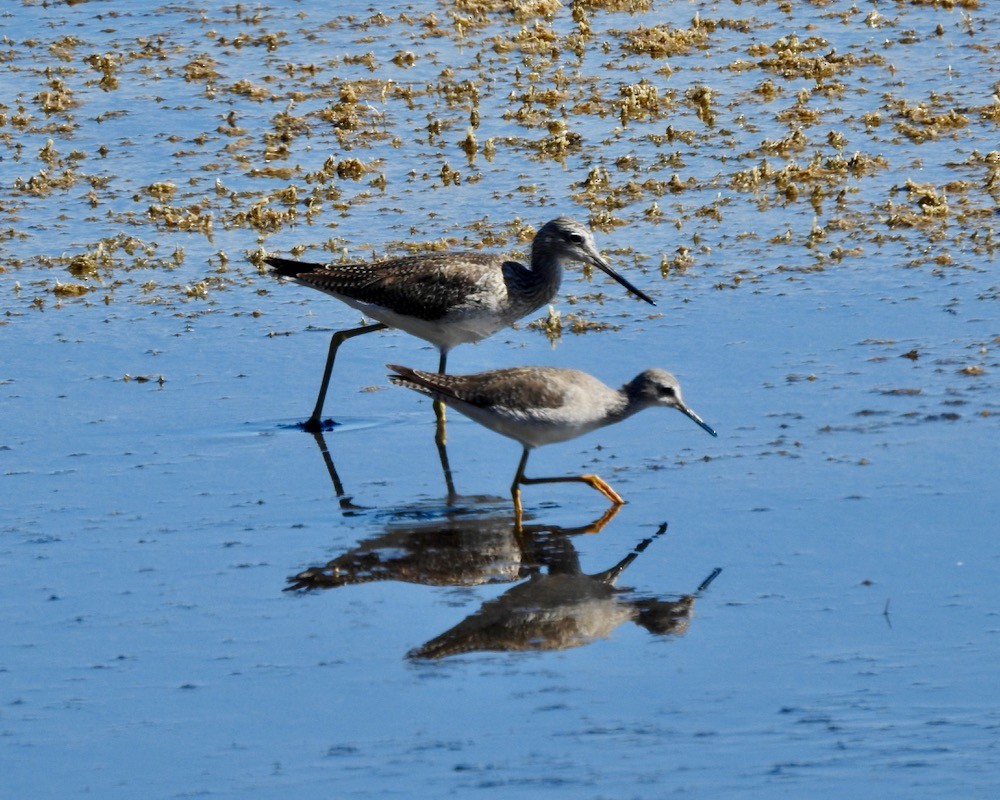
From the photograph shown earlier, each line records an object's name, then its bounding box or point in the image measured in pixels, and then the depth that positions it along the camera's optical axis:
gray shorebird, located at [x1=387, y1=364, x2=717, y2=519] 17.86
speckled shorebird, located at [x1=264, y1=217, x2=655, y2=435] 21.06
